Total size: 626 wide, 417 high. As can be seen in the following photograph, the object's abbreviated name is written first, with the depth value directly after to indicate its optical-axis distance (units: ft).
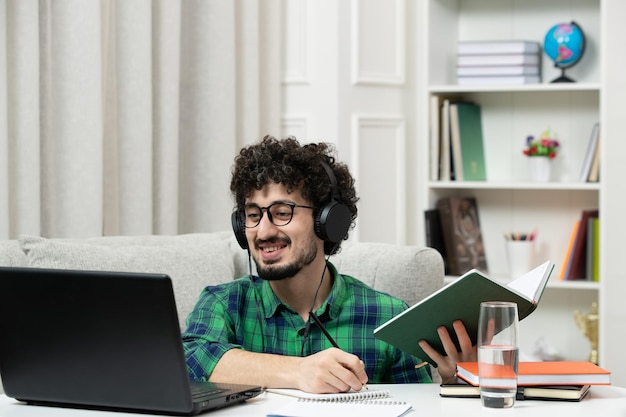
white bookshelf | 11.75
